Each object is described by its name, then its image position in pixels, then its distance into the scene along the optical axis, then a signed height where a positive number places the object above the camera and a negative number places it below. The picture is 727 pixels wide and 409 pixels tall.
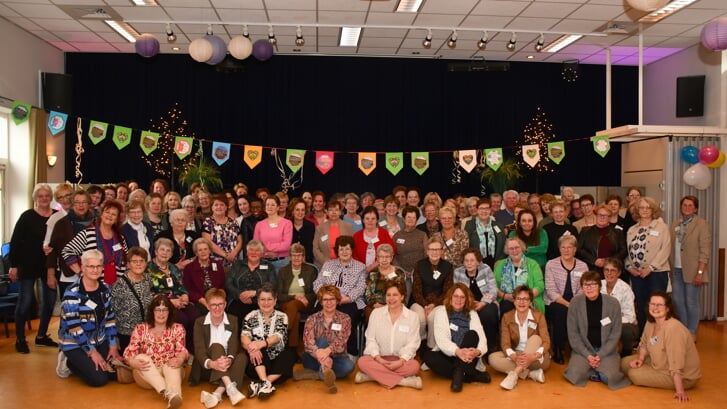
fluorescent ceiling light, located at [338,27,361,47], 8.70 +2.21
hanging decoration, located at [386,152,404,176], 9.41 +0.46
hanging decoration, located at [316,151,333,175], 9.52 +0.48
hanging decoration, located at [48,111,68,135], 7.53 +0.82
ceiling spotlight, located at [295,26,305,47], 7.77 +1.89
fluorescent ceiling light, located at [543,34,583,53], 8.82 +2.17
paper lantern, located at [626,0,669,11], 5.20 +1.55
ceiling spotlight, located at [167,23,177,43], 7.67 +1.89
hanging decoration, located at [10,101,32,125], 7.11 +0.88
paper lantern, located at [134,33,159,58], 7.67 +1.77
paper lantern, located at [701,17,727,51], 5.85 +1.47
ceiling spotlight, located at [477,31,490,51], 8.12 +1.95
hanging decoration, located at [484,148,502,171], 9.33 +0.51
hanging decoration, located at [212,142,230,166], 8.94 +0.56
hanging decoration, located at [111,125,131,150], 8.21 +0.73
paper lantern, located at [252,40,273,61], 8.29 +1.87
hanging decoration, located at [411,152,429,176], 9.44 +0.47
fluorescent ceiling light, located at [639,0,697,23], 7.05 +2.10
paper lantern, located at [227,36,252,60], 7.36 +1.68
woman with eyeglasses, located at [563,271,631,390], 5.06 -1.14
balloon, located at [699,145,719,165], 7.25 +0.45
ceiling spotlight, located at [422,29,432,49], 7.87 +1.91
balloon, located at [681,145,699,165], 7.42 +0.46
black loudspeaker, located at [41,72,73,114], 8.82 +1.38
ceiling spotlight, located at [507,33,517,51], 8.15 +1.95
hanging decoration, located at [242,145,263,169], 8.93 +0.53
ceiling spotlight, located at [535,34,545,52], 8.20 +1.93
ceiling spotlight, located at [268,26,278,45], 7.71 +1.92
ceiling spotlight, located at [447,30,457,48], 7.99 +1.94
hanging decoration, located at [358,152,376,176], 9.53 +0.46
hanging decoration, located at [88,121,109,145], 8.01 +0.77
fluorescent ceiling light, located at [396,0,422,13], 7.24 +2.15
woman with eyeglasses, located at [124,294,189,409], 4.66 -1.18
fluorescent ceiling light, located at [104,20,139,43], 8.15 +2.15
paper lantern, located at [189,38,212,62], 7.34 +1.64
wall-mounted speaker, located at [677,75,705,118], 8.72 +1.33
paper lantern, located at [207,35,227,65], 7.49 +1.68
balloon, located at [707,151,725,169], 7.36 +0.38
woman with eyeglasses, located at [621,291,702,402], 4.77 -1.22
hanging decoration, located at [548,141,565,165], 9.06 +0.61
